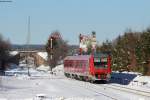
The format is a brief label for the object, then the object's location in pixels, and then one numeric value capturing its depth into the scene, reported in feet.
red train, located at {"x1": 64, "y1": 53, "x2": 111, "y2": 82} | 171.23
